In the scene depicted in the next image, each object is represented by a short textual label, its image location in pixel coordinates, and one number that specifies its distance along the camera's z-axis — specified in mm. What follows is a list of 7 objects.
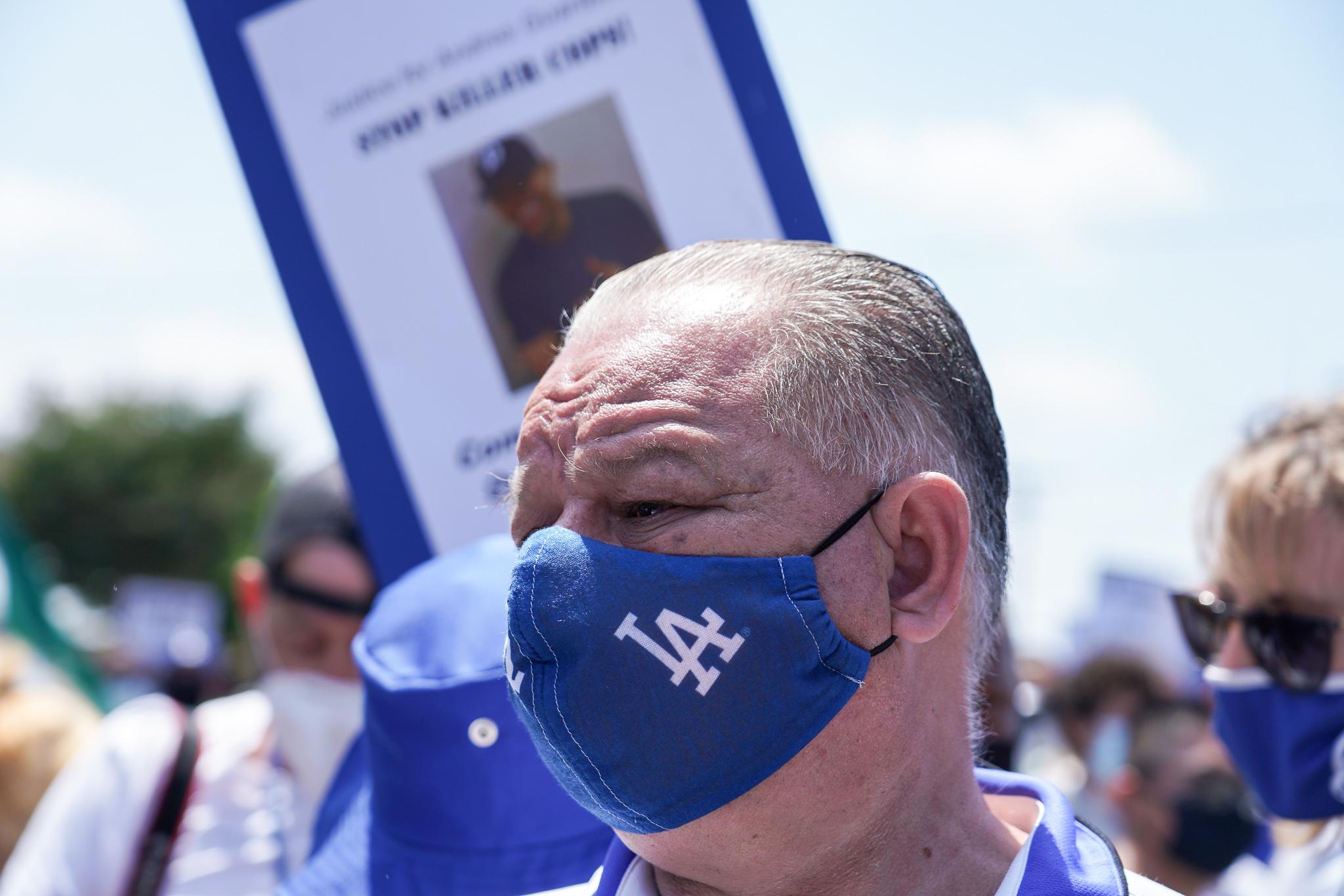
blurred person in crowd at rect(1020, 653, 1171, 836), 7734
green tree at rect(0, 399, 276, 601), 45219
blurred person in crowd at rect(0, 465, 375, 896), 2906
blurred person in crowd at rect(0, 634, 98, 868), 3318
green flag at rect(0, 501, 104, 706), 8453
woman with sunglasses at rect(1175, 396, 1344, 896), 2562
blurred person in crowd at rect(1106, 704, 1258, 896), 4707
